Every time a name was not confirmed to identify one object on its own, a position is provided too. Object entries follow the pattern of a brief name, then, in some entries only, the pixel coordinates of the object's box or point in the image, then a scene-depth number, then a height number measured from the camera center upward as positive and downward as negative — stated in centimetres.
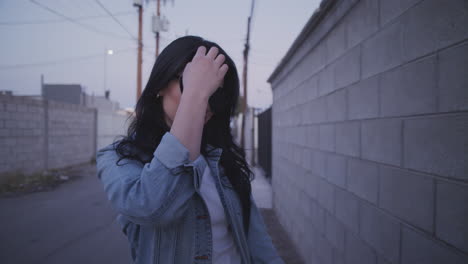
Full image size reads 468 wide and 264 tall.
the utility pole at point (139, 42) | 1444 +462
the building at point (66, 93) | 2827 +363
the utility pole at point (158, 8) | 1698 +751
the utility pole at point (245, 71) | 1262 +297
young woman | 88 -16
